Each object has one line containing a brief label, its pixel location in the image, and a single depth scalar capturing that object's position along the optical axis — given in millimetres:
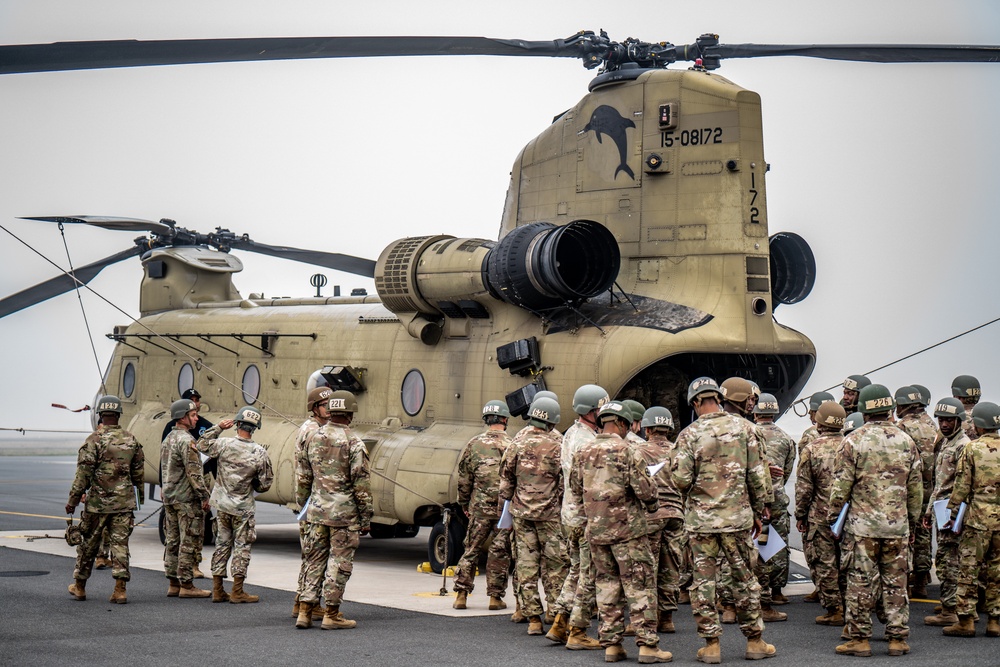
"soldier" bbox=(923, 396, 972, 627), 9906
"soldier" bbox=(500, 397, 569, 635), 9508
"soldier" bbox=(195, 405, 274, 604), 10719
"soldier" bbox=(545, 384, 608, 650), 8828
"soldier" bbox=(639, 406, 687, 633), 9195
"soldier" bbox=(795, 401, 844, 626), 10102
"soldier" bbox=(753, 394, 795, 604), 10570
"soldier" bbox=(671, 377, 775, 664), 8117
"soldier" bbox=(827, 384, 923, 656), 8367
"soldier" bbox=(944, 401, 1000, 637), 9039
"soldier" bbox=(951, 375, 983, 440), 11430
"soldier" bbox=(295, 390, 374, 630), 9391
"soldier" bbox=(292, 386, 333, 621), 9984
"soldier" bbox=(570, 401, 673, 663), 8172
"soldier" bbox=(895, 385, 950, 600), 11219
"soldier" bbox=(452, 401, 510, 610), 10461
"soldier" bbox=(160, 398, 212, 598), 11062
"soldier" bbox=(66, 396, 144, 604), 10852
